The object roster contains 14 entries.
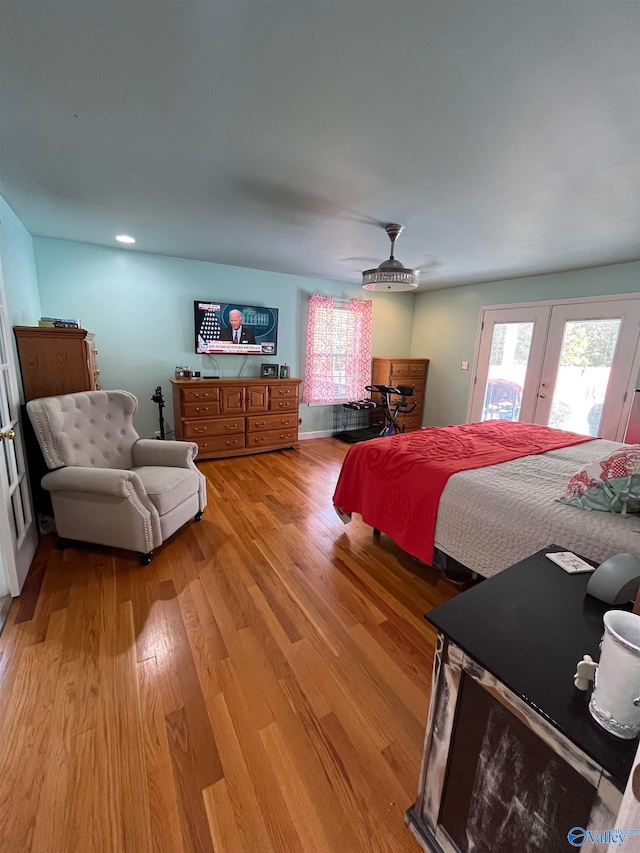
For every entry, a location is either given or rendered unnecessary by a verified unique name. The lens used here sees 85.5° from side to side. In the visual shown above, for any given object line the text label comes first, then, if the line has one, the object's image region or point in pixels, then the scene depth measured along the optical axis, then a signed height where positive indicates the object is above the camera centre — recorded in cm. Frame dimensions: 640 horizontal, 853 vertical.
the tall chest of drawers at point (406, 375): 551 -35
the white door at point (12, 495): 179 -88
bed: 153 -71
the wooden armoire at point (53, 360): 244 -14
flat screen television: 430 +24
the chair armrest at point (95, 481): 210 -84
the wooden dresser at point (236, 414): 399 -81
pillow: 153 -56
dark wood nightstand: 65 -76
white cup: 59 -56
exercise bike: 452 -68
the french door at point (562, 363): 371 -5
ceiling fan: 268 +59
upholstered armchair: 215 -91
